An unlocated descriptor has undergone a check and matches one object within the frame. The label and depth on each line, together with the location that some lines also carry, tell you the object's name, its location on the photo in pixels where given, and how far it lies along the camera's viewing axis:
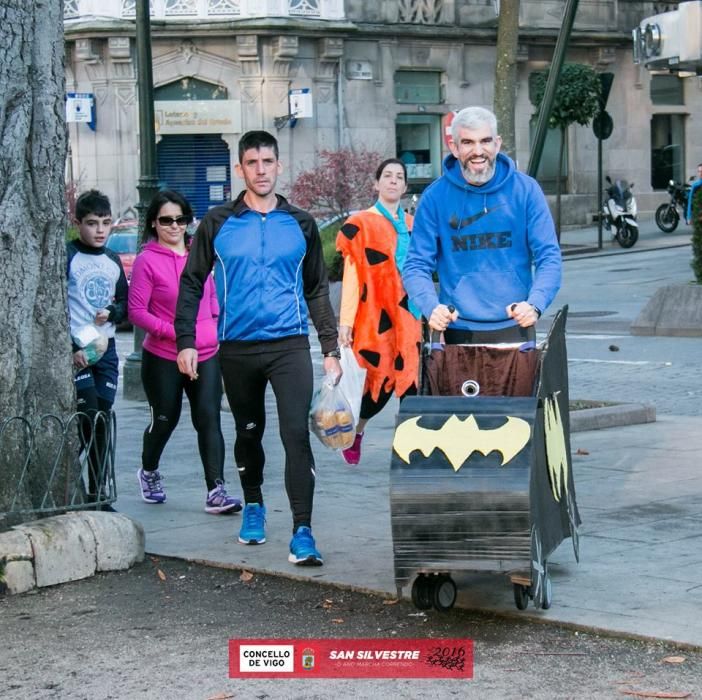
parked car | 23.67
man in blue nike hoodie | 6.59
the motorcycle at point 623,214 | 32.78
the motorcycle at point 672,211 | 35.41
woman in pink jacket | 8.81
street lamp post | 14.38
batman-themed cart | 5.78
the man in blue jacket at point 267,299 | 7.38
